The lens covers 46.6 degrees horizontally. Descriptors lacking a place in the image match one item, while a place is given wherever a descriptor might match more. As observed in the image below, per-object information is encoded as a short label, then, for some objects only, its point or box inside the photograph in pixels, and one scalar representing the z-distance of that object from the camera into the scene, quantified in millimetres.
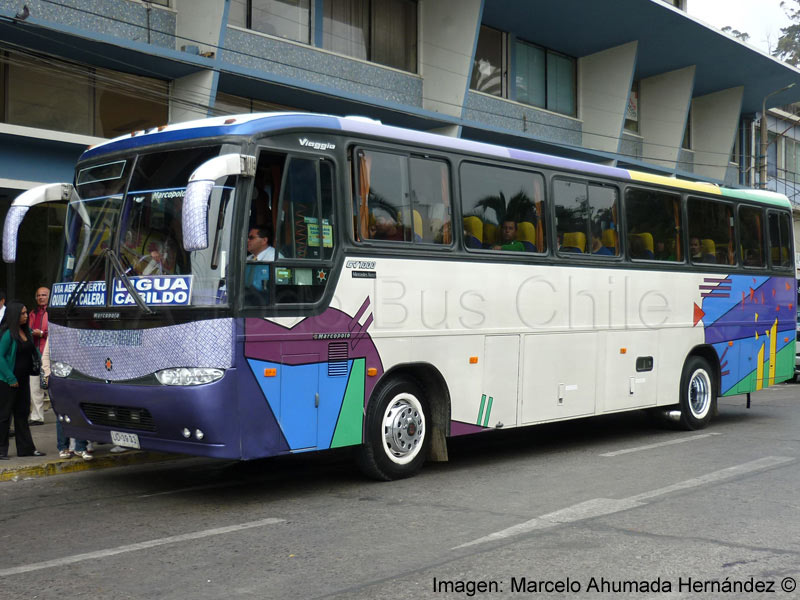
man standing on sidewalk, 11680
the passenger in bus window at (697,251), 12914
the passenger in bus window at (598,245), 11328
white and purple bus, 7496
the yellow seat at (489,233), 9914
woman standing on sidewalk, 9938
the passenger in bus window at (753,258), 14006
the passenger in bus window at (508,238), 10109
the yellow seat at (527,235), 10352
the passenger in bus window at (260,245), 7594
